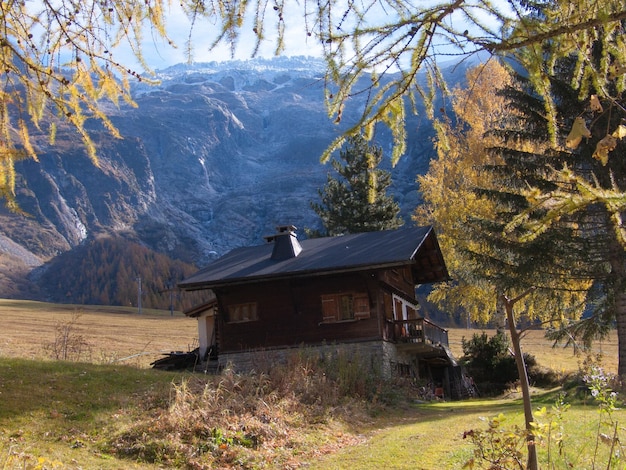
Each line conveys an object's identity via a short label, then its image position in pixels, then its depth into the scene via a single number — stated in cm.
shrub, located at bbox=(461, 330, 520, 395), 2884
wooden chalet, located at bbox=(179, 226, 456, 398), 2423
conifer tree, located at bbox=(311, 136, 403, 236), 3831
